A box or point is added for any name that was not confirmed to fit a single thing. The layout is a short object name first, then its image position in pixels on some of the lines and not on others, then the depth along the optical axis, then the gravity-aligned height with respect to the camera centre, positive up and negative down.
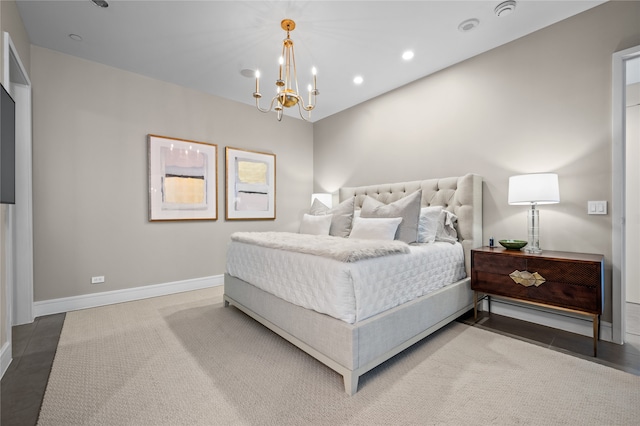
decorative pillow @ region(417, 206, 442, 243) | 2.83 -0.14
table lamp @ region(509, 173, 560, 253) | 2.38 +0.15
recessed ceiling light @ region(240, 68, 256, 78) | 3.47 +1.71
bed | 1.71 -0.77
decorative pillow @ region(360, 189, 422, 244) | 2.72 -0.03
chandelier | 2.41 +1.00
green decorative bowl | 2.58 -0.31
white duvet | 1.74 -0.49
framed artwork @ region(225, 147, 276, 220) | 4.34 +0.41
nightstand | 2.08 -0.56
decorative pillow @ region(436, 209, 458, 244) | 3.00 -0.18
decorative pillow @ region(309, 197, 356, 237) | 3.35 -0.10
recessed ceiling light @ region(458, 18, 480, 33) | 2.60 +1.72
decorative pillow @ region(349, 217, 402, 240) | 2.69 -0.18
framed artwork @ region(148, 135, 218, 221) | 3.66 +0.42
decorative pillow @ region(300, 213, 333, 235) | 3.41 -0.18
